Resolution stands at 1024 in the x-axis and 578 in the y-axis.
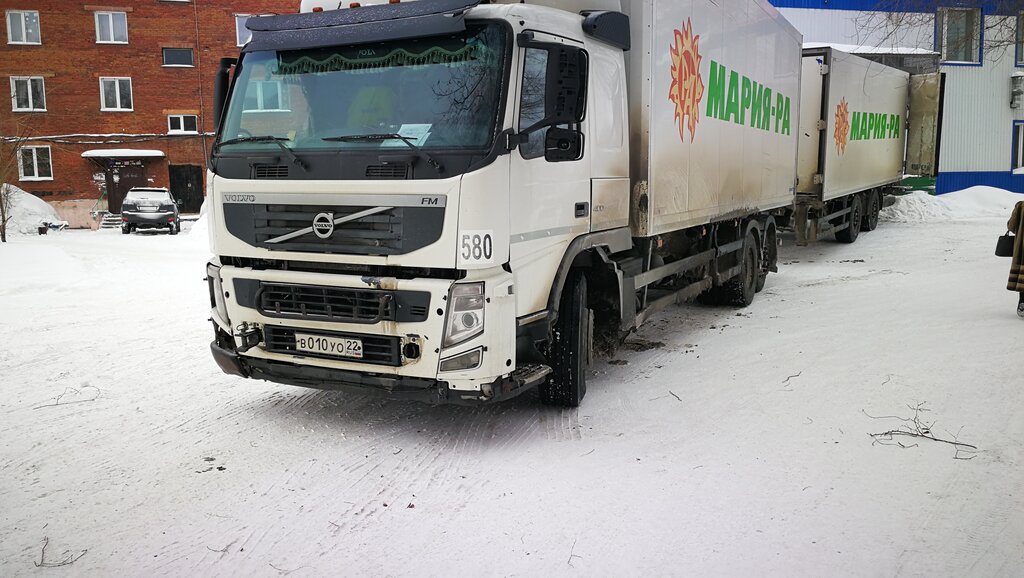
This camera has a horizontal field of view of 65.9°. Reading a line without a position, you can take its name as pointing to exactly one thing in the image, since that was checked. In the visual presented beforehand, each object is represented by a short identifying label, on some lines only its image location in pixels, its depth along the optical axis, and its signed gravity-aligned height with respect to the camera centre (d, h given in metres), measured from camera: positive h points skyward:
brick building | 32.62 +3.42
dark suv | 24.53 -1.22
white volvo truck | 4.60 -0.15
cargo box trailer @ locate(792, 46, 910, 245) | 14.02 +0.55
